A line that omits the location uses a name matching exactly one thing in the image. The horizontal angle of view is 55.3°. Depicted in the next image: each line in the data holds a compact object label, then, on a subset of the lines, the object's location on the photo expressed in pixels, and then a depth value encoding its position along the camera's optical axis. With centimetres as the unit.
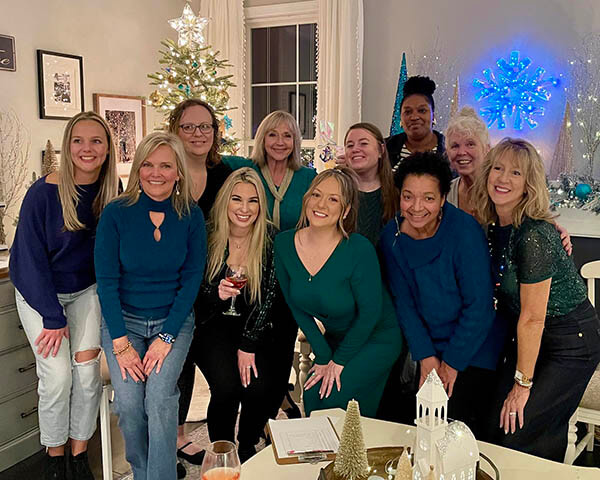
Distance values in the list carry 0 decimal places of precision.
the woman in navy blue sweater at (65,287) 226
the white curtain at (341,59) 516
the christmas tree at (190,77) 448
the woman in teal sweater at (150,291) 221
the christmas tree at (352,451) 141
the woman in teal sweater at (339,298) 230
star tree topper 470
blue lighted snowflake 445
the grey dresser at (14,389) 253
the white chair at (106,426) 236
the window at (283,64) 569
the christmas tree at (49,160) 426
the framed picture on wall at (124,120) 514
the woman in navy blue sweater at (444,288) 216
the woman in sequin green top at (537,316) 207
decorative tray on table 149
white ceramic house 136
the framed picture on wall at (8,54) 425
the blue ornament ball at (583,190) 409
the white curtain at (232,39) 581
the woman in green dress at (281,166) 279
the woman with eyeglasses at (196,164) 268
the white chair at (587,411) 232
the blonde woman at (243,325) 242
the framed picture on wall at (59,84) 460
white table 158
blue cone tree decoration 468
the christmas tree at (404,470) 131
